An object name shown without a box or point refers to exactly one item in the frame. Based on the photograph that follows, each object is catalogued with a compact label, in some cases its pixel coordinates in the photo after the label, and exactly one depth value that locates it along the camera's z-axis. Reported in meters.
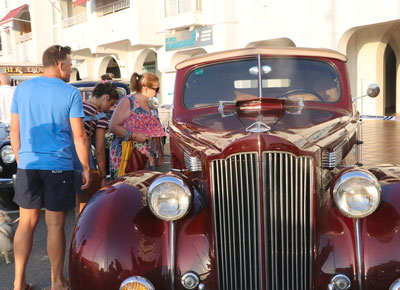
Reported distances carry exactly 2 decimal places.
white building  13.16
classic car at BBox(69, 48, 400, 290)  2.29
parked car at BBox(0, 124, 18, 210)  5.34
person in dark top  4.43
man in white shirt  7.21
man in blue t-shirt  3.12
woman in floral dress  4.49
